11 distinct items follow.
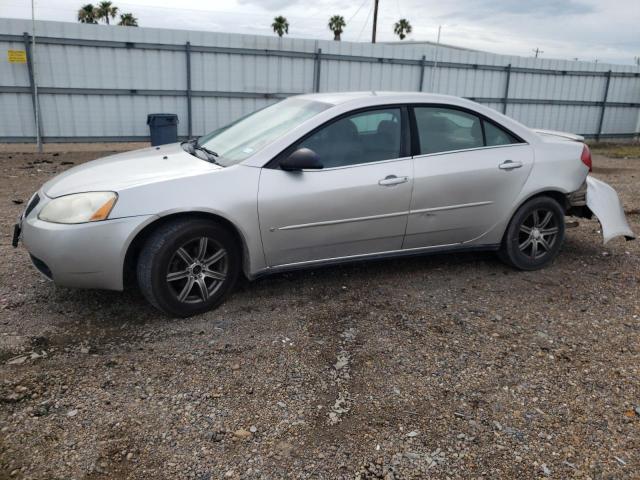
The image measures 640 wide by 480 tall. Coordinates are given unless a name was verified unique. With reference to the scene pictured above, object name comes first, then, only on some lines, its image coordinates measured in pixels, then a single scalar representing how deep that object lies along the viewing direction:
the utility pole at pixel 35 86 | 11.23
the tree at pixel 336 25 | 46.34
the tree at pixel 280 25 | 45.84
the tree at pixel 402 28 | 46.38
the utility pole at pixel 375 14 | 32.62
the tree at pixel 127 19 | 40.62
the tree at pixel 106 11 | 42.27
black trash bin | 11.48
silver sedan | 3.57
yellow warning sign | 11.29
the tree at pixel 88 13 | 41.81
